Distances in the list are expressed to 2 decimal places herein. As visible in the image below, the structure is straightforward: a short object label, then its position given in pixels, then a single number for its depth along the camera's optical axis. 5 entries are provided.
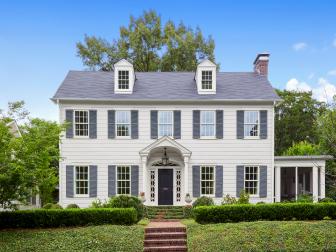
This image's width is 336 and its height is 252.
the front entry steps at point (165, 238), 16.64
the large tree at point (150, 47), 40.19
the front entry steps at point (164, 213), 22.64
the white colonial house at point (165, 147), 24.89
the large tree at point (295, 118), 48.16
